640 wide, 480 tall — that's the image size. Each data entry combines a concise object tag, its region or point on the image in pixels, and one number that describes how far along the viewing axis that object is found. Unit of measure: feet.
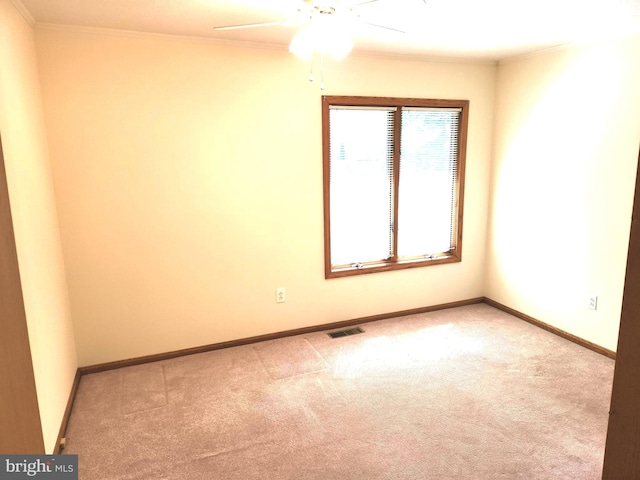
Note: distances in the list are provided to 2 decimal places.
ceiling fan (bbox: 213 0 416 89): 6.44
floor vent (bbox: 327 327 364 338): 12.01
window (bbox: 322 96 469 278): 11.84
